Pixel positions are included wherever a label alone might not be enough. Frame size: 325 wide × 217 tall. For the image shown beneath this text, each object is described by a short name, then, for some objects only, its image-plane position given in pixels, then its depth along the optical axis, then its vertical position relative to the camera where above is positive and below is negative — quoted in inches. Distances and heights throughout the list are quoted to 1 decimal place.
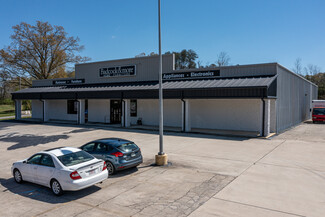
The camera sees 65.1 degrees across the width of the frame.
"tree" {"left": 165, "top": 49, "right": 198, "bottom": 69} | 3026.6 +560.6
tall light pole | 476.1 -58.9
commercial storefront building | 831.7 +38.2
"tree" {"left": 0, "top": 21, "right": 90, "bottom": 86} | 1998.0 +417.7
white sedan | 323.3 -87.7
